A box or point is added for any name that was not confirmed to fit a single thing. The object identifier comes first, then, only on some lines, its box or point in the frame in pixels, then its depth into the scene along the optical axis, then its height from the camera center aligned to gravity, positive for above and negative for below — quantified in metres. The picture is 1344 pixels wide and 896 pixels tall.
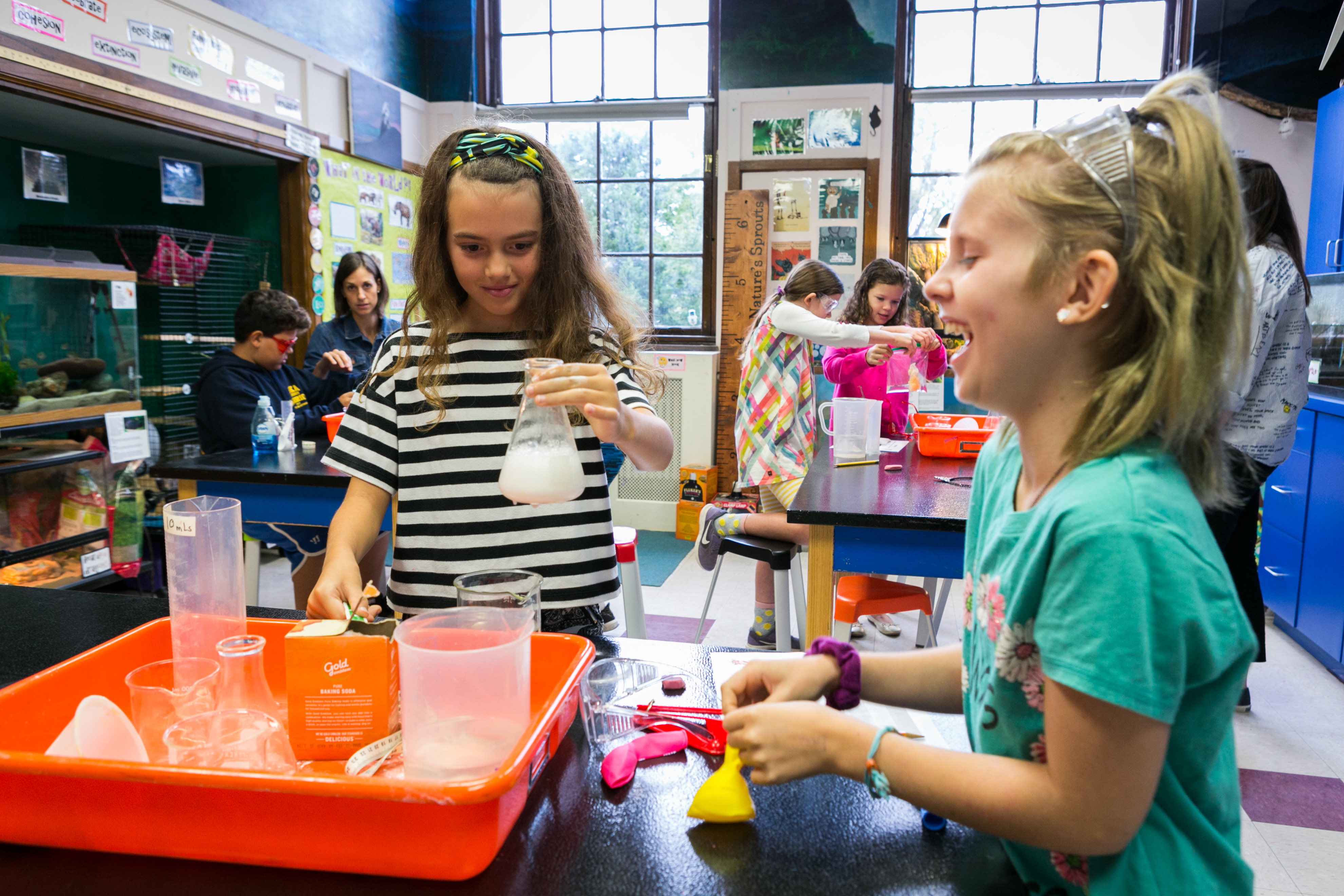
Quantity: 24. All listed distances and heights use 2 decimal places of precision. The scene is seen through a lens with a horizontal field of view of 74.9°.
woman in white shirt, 2.50 -0.04
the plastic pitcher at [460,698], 0.72 -0.30
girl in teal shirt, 0.58 -0.12
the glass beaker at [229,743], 0.75 -0.35
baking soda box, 0.80 -0.32
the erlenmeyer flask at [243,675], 0.87 -0.33
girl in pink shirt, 3.47 -0.03
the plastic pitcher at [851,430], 2.71 -0.25
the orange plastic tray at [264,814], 0.66 -0.37
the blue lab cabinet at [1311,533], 3.15 -0.69
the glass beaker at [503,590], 0.89 -0.25
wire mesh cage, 4.02 +0.24
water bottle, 3.08 -0.31
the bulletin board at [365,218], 4.58 +0.68
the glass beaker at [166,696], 0.80 -0.33
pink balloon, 0.82 -0.40
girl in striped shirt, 1.28 -0.09
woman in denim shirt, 3.92 +0.11
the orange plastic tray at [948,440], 2.80 -0.29
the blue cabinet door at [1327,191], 3.75 +0.71
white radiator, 5.18 -0.57
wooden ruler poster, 5.15 +0.37
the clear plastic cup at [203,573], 0.95 -0.26
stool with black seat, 2.68 -0.65
